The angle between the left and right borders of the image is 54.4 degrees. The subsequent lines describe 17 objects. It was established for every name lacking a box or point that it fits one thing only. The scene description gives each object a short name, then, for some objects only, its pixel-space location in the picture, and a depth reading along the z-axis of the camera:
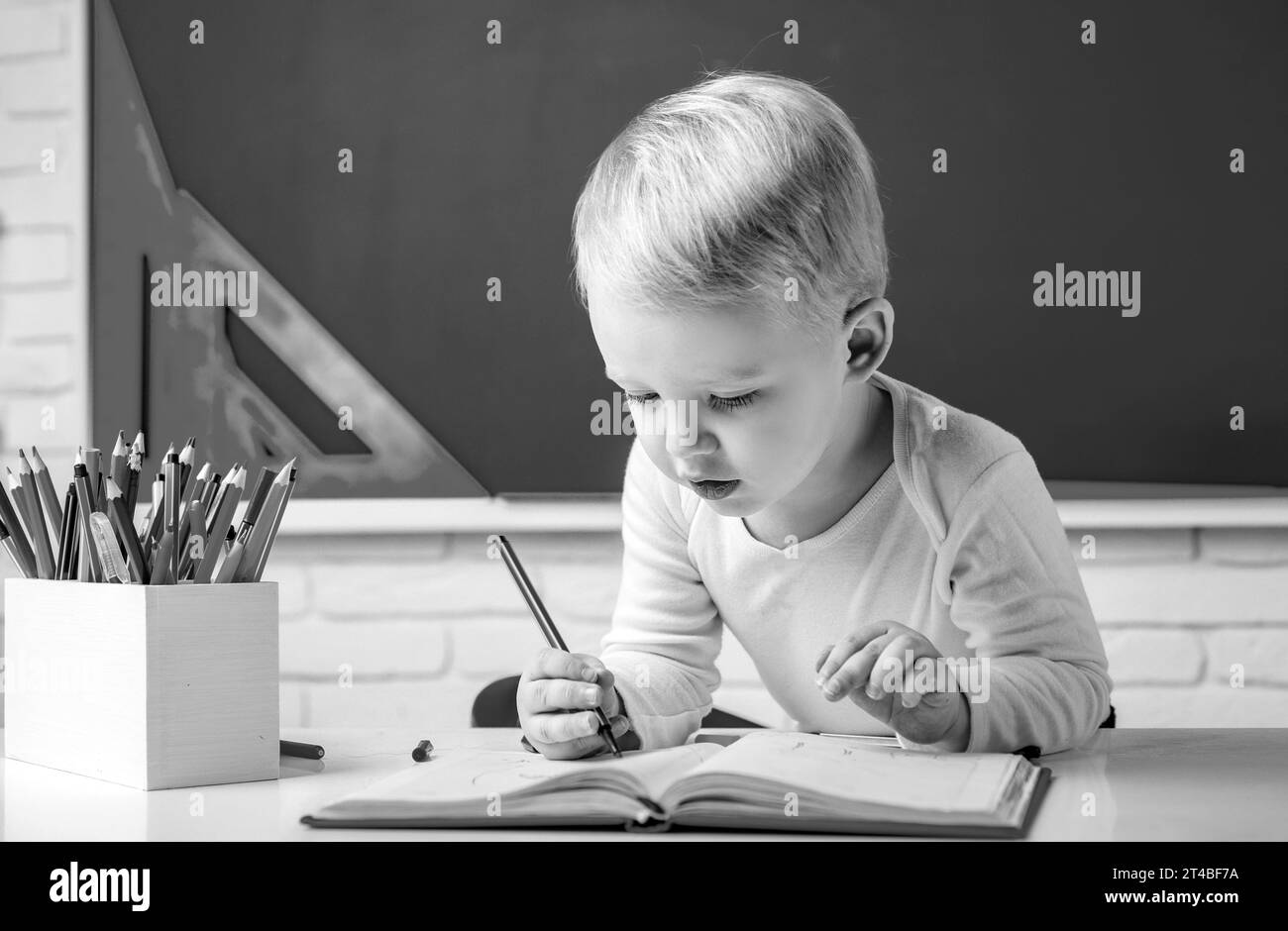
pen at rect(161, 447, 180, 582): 0.59
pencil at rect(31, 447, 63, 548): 0.65
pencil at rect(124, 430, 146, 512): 0.66
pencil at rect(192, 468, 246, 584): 0.59
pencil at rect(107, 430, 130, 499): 0.67
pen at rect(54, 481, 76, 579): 0.64
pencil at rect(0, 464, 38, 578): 0.66
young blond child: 0.63
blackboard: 1.24
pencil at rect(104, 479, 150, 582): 0.58
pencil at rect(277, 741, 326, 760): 0.67
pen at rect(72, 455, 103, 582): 0.61
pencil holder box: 0.57
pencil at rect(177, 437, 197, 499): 0.62
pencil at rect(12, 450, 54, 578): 0.65
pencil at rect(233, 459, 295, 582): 0.61
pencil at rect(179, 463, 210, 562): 0.64
